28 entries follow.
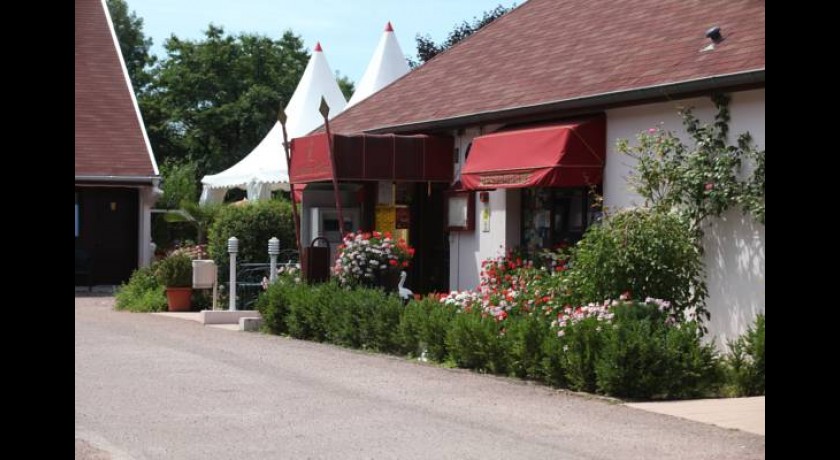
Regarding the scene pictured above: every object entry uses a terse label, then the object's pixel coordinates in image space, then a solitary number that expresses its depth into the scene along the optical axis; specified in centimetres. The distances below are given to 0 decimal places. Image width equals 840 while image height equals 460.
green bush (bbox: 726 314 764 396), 1109
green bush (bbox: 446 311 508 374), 1249
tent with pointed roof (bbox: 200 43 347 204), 2808
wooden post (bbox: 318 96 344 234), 1719
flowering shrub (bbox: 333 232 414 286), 1697
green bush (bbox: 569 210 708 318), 1254
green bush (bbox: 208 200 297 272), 2161
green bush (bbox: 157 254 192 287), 2211
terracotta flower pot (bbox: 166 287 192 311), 2209
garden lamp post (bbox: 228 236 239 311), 1905
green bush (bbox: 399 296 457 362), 1353
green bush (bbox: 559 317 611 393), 1125
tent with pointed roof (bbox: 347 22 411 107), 3111
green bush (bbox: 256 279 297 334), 1705
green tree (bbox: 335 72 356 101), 6306
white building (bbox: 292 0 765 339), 1326
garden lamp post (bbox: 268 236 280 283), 1884
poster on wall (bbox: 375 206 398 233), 2012
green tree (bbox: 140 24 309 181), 5062
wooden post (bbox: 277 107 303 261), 1872
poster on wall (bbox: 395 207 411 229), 2018
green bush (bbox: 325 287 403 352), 1464
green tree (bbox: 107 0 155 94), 6283
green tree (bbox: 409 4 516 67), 4878
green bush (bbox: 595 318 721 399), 1089
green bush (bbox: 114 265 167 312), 2230
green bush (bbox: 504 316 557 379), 1194
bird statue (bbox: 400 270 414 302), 1611
